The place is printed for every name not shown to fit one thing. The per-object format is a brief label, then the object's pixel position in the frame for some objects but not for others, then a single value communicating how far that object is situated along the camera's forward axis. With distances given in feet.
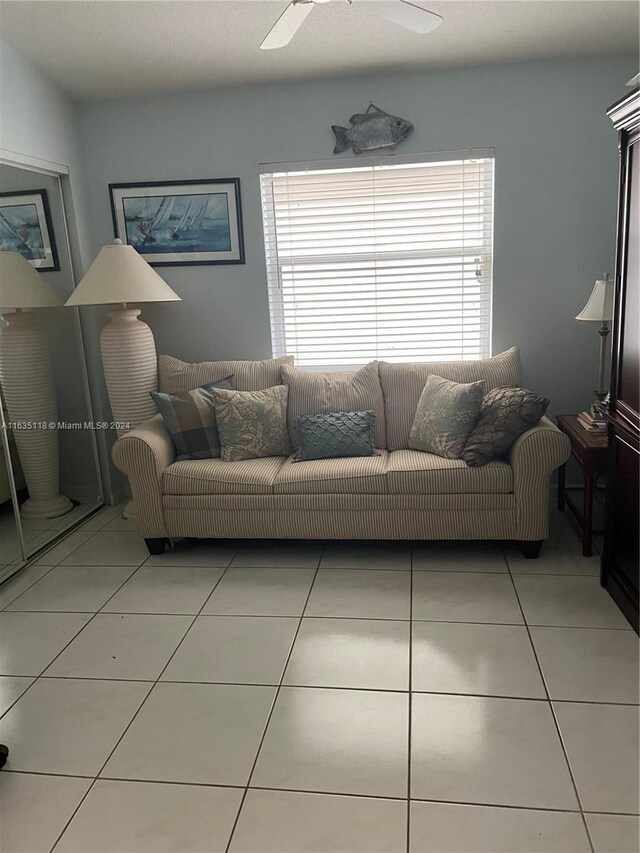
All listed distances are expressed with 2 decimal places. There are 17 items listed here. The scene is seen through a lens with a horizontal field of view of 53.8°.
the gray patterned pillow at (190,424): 11.31
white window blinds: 12.30
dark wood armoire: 7.73
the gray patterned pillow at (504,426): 9.98
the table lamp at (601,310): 10.65
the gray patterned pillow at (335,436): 11.02
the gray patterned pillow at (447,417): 10.45
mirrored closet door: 10.83
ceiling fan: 7.02
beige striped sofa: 9.91
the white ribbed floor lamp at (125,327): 11.50
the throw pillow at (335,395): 11.81
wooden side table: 9.80
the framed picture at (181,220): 12.75
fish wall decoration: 11.94
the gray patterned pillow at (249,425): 11.28
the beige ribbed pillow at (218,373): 12.31
